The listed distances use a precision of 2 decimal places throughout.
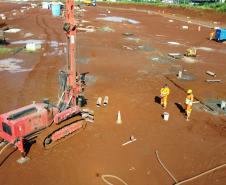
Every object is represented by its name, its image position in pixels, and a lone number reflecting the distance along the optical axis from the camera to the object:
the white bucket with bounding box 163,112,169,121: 15.09
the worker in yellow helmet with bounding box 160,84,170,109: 15.92
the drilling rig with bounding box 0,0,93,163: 11.13
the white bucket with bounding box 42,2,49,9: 67.76
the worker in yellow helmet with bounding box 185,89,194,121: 14.70
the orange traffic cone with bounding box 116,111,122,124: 14.60
